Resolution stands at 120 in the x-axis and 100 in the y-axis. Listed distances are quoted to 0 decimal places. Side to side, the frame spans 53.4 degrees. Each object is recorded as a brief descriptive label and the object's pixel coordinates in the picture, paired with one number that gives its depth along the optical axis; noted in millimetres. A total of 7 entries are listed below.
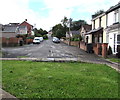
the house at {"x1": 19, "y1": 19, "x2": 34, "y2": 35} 62585
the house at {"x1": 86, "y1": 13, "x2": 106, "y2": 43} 17464
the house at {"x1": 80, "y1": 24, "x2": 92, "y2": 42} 32903
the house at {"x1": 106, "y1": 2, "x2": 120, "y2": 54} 12779
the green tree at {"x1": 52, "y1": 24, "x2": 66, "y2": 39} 61748
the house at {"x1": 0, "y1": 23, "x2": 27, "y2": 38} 40982
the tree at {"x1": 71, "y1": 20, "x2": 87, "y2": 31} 72701
